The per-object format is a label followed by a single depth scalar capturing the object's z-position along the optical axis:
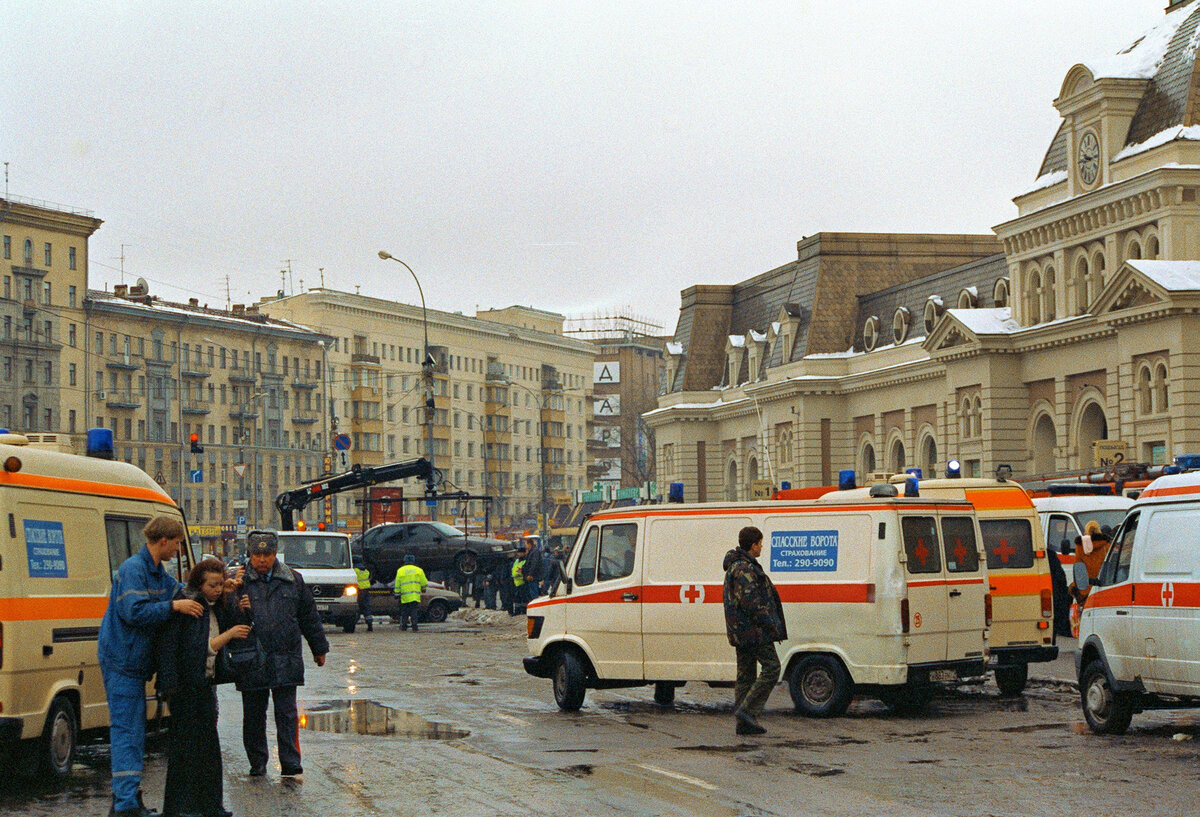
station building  46.12
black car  43.50
